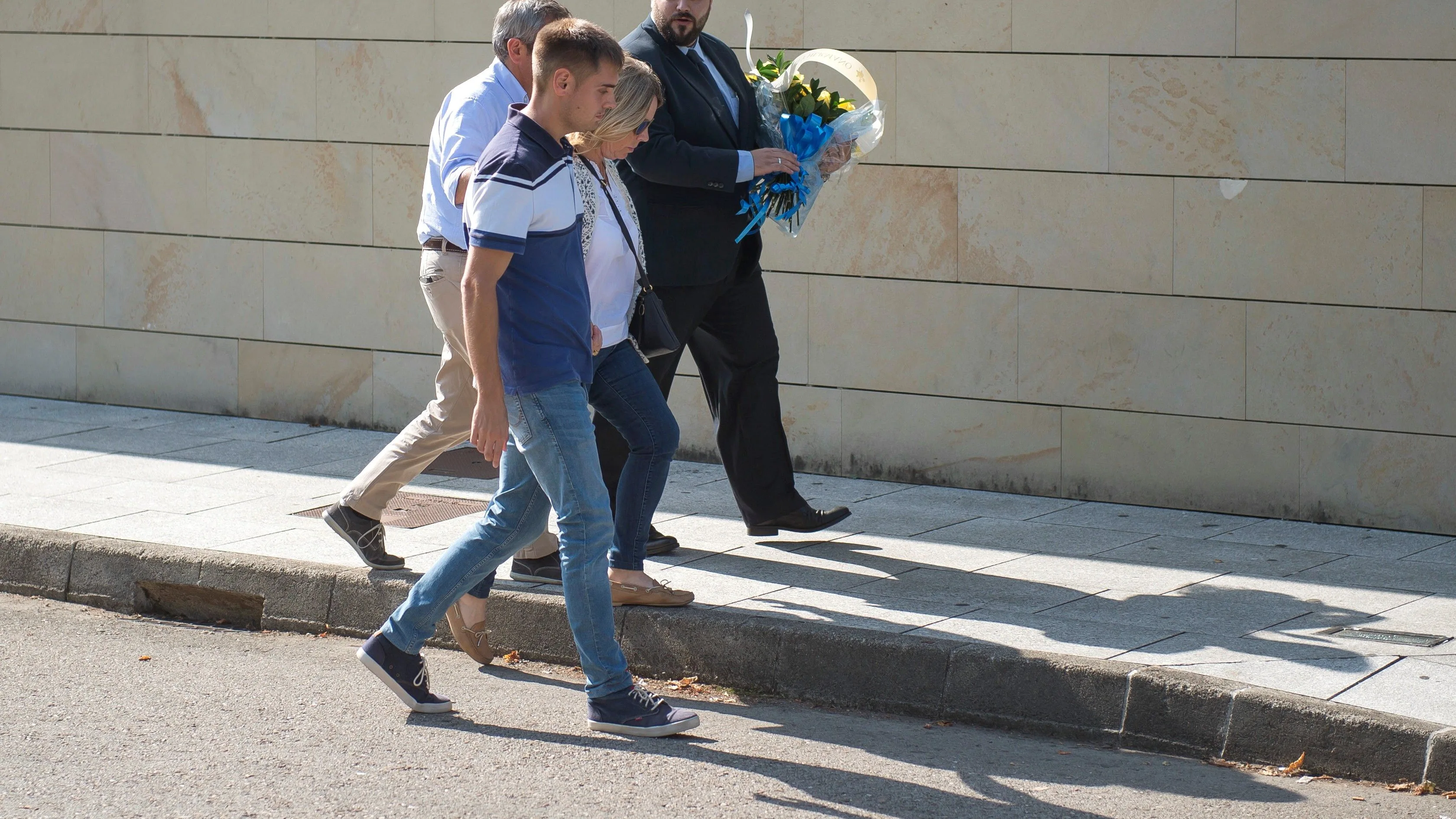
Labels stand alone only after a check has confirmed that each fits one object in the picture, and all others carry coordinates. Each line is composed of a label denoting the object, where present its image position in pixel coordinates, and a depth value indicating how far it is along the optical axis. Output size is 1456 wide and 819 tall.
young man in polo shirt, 8.45
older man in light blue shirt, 10.28
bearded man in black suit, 11.64
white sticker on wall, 13.60
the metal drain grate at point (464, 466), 15.48
